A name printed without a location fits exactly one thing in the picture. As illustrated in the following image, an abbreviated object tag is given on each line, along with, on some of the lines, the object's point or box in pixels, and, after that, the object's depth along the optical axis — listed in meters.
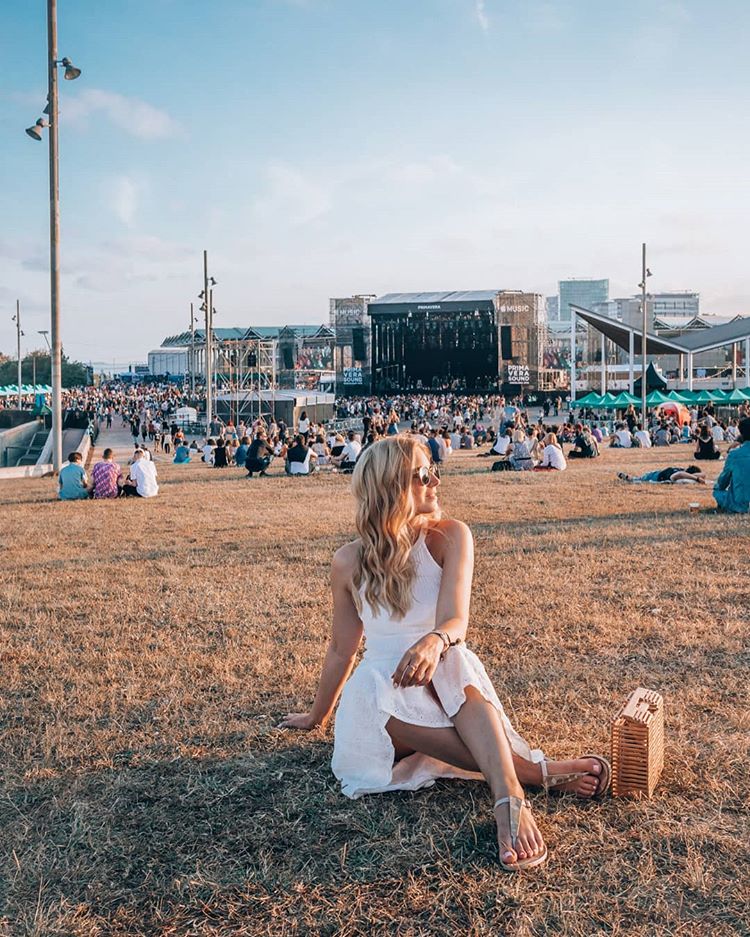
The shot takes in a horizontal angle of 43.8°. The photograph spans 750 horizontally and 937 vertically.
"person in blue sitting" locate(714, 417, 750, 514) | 10.48
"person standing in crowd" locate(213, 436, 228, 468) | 21.78
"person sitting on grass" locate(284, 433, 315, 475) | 18.42
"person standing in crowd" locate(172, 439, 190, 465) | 25.11
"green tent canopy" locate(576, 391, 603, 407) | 39.19
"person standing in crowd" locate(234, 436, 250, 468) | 21.48
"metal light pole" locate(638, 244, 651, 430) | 35.04
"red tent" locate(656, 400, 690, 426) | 35.38
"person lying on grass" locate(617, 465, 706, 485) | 14.62
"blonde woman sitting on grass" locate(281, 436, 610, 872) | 3.12
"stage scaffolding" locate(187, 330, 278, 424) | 44.19
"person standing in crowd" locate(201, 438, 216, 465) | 24.19
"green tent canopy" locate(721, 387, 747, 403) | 41.44
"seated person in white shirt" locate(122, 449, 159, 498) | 13.98
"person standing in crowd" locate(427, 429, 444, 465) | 20.06
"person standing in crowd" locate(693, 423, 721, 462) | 19.62
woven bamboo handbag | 3.17
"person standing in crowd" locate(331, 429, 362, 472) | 19.25
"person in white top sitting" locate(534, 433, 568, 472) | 17.92
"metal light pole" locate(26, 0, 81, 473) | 15.97
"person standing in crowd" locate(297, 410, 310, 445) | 29.39
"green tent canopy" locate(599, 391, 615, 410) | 39.03
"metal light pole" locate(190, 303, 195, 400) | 46.62
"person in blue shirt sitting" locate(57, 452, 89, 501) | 13.87
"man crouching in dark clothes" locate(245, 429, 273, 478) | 18.45
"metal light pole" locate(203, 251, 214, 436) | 34.28
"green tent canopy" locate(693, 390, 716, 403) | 40.00
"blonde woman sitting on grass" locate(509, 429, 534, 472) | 18.23
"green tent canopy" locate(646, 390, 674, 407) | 37.88
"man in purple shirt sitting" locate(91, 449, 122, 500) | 14.01
